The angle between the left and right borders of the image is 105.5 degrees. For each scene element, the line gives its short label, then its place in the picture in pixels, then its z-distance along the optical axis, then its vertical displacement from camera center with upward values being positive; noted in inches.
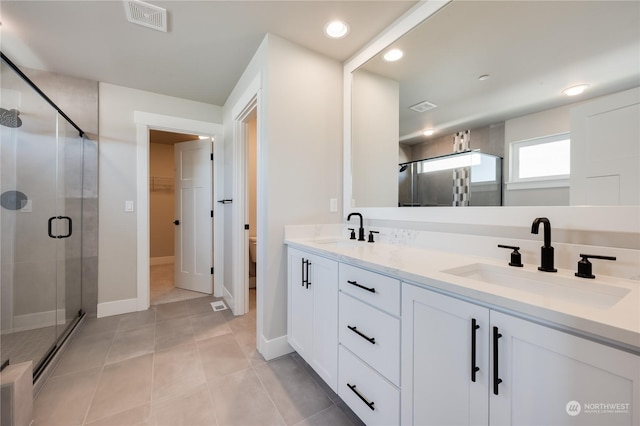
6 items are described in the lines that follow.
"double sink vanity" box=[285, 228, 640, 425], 21.3 -15.3
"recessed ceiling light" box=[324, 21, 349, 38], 66.1 +51.2
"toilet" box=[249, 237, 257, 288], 134.2 -29.1
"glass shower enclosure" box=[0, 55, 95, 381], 60.2 -3.0
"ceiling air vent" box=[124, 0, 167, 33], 60.0 +51.3
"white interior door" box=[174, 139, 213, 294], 123.3 -2.5
